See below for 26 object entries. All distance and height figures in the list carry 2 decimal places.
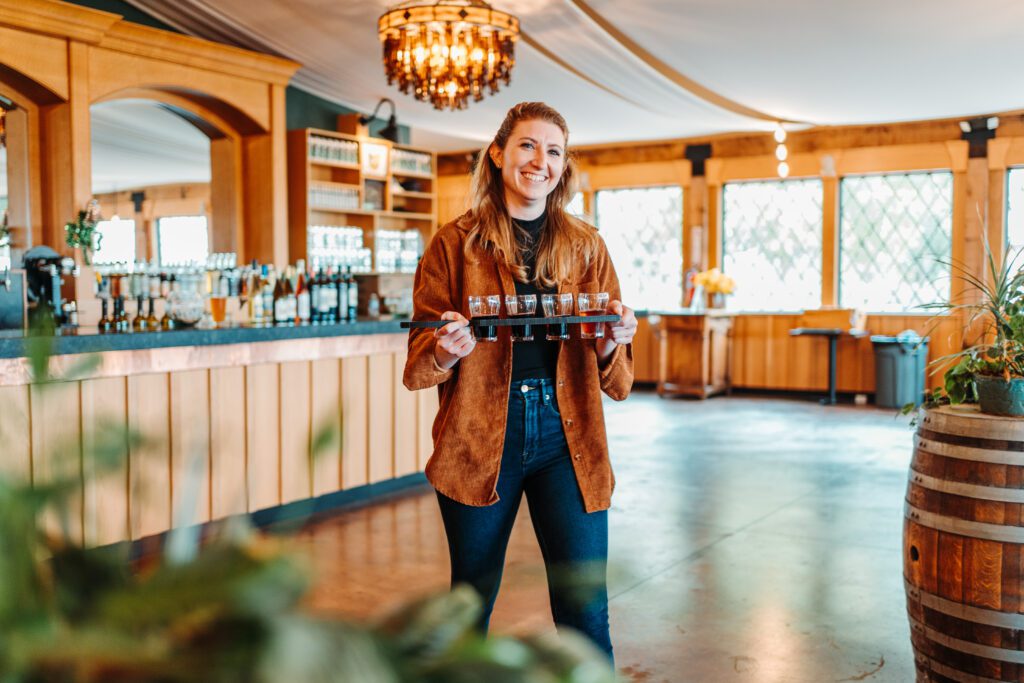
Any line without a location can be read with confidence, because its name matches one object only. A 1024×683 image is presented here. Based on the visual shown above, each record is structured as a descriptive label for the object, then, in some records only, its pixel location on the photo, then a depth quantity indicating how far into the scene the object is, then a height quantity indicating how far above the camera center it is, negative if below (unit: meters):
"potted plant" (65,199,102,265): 6.21 +0.44
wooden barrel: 2.48 -0.64
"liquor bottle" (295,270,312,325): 5.48 -0.02
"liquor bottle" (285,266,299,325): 5.39 -0.01
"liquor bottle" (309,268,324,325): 5.64 -0.01
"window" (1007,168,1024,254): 9.91 +0.94
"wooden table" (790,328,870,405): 10.16 -0.38
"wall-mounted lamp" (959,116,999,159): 9.90 +1.66
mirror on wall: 13.23 +1.83
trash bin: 9.86 -0.75
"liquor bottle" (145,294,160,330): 4.80 -0.10
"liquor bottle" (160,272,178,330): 4.79 -0.05
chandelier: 6.14 +1.63
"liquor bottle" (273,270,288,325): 5.34 -0.05
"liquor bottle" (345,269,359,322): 5.86 +0.00
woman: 2.17 -0.19
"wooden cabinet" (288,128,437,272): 8.74 +1.07
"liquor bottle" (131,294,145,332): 4.82 -0.07
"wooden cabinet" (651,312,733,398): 10.76 -0.62
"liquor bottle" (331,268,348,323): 5.80 +0.00
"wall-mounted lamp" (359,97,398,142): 9.44 +1.66
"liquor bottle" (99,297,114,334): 4.68 -0.10
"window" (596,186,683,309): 11.95 +0.72
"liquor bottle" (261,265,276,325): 5.45 +0.03
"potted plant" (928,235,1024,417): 2.57 -0.18
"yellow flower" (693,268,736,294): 10.76 +0.18
